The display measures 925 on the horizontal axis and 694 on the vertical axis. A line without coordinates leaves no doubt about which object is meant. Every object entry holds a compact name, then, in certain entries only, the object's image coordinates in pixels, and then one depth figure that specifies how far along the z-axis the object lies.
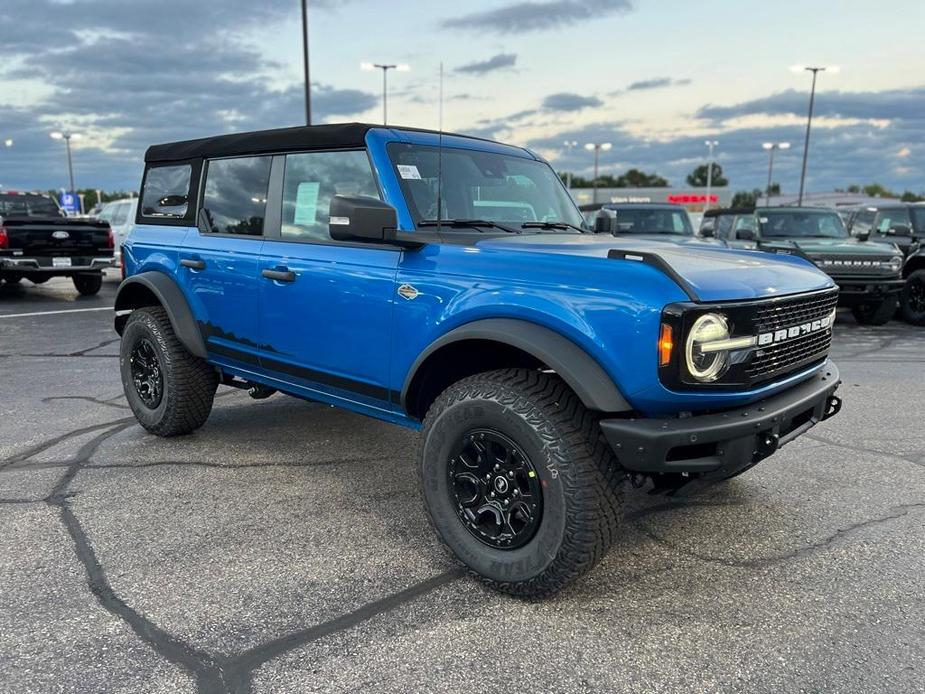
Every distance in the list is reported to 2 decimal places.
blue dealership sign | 59.44
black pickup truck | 12.72
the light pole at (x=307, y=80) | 20.82
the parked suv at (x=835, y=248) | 10.22
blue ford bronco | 2.68
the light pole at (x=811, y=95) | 36.85
